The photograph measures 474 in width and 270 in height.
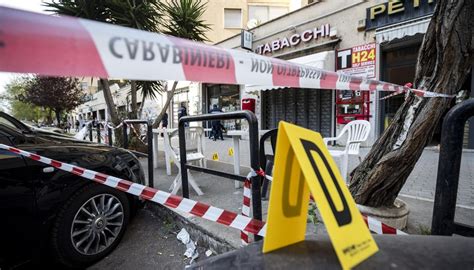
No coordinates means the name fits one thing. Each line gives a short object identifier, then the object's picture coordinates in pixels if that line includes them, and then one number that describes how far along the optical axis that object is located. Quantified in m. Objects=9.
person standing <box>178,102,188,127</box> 12.59
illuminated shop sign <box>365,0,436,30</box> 7.29
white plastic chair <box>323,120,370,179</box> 4.16
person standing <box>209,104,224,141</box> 12.91
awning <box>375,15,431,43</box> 7.18
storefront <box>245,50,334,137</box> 9.89
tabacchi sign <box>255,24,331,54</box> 9.96
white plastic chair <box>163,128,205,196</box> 3.97
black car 2.18
